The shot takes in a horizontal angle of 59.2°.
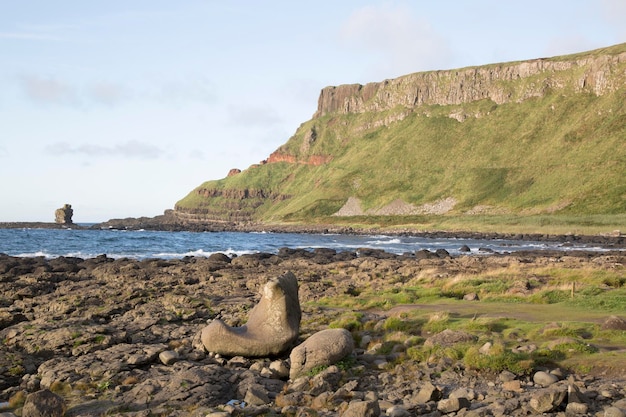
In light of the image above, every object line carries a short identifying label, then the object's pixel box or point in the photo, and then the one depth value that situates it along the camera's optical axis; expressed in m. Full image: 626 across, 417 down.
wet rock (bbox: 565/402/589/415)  11.83
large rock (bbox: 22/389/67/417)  12.39
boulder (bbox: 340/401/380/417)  11.80
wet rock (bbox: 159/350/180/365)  16.73
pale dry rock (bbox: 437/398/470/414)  12.44
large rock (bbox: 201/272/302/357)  17.50
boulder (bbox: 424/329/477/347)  17.34
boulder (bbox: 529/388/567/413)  12.09
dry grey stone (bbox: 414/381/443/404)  13.10
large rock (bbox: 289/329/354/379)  15.76
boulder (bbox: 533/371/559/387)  14.06
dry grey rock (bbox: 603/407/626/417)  11.12
